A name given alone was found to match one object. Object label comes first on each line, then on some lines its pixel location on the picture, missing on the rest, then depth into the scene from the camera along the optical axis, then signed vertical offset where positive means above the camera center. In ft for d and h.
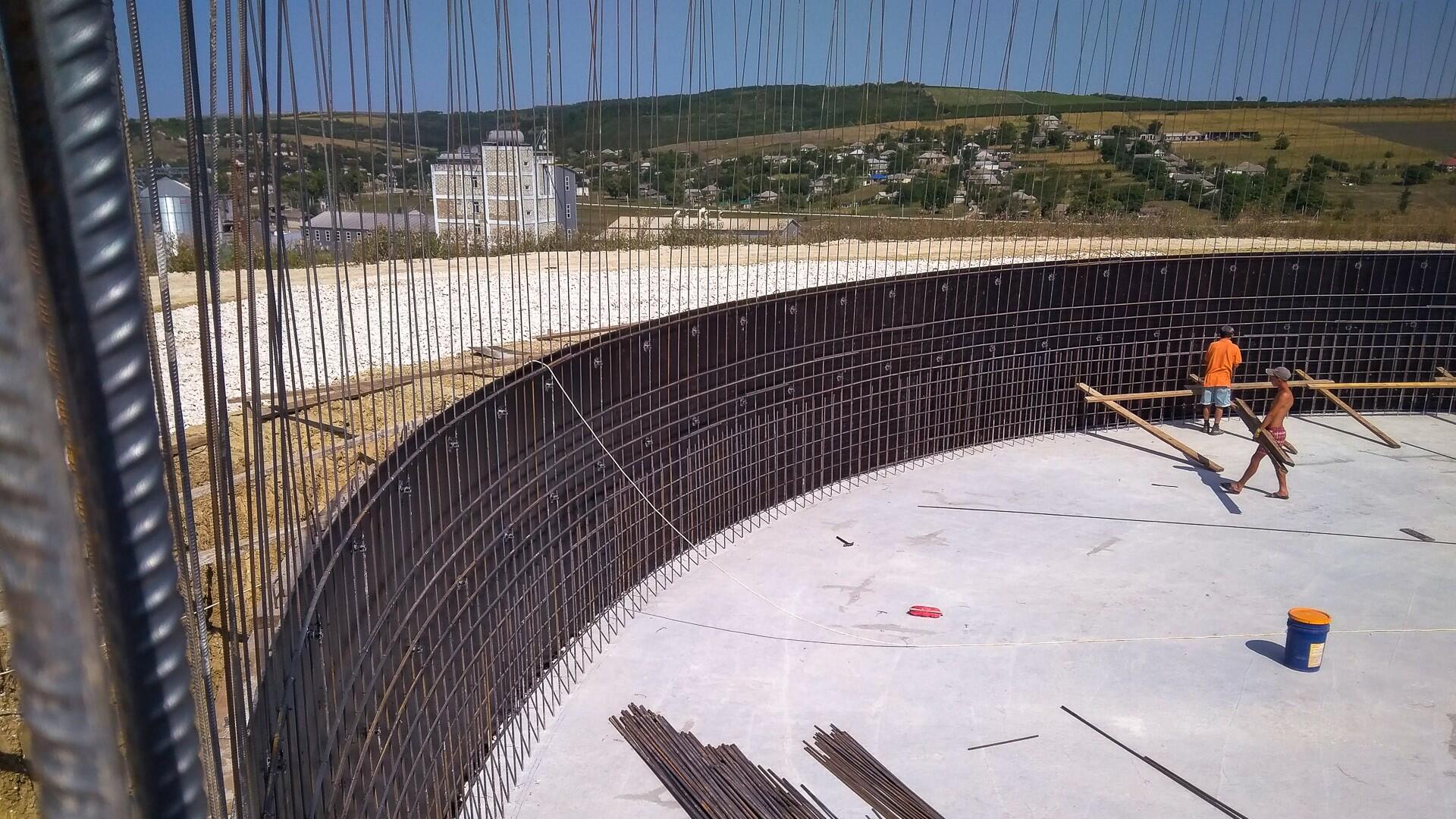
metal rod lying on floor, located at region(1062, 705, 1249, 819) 15.57 -9.81
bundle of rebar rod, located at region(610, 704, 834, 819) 15.25 -9.82
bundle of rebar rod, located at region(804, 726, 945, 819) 15.37 -9.85
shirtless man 29.19 -7.73
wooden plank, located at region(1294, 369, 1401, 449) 34.83 -8.96
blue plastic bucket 19.34 -9.12
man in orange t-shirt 35.09 -7.58
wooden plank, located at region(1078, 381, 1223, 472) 31.81 -9.16
